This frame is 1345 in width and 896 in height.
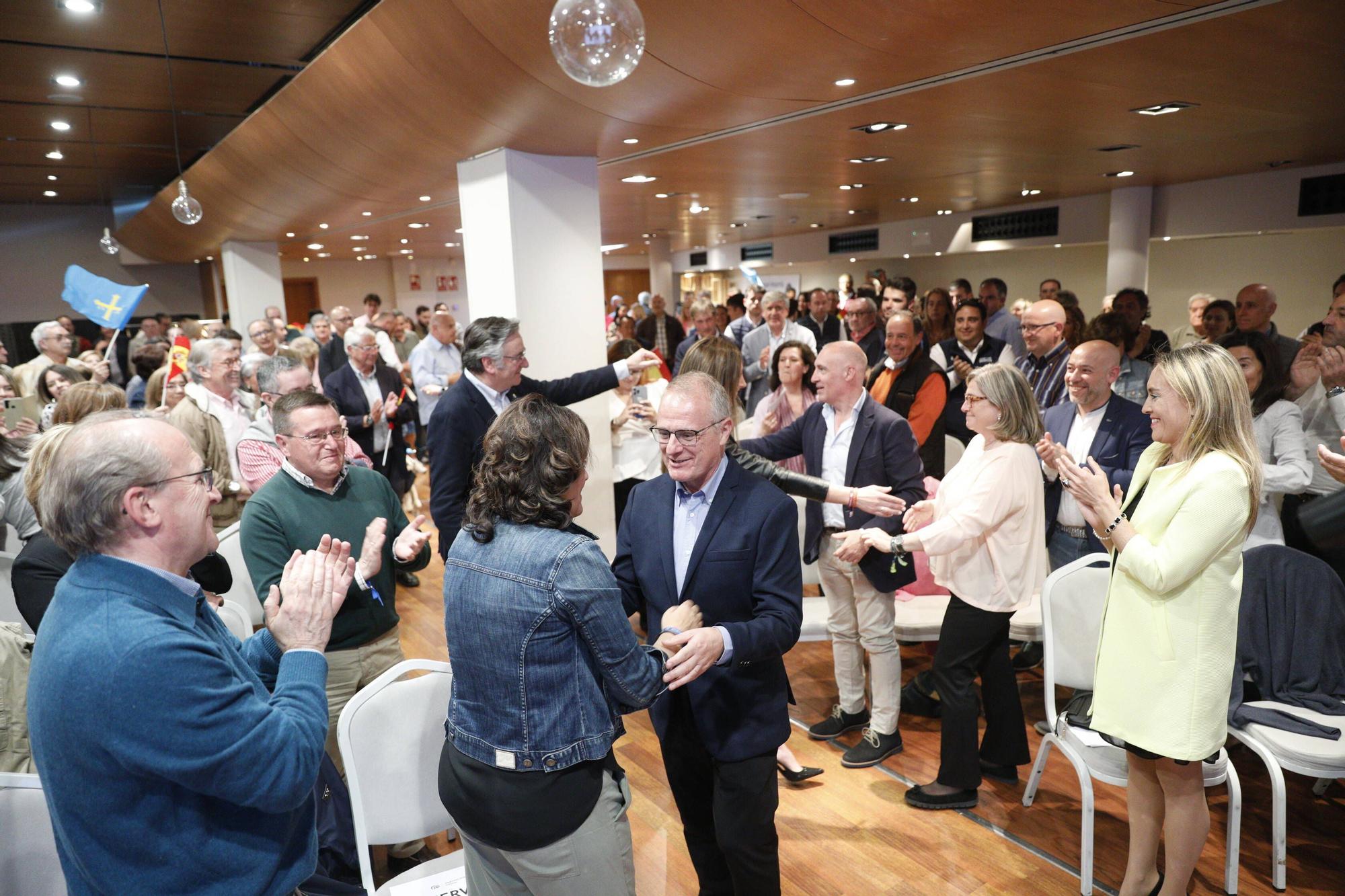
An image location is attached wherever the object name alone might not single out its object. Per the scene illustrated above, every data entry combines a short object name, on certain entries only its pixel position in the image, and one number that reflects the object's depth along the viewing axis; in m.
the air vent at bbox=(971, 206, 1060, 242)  12.22
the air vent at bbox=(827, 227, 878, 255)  15.64
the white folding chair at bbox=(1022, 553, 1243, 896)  2.86
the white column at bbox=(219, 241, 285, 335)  13.46
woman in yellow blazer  2.09
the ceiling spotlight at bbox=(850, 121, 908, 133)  5.48
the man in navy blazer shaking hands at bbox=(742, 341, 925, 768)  3.25
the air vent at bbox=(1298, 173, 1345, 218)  8.90
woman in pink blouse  2.91
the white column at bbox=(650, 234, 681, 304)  19.06
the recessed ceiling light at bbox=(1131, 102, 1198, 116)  5.15
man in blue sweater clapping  1.21
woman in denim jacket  1.57
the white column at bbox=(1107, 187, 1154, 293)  10.59
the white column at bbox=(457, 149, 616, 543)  5.23
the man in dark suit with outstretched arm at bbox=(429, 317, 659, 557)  3.38
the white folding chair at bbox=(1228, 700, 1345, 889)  2.52
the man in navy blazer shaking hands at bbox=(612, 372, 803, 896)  2.04
